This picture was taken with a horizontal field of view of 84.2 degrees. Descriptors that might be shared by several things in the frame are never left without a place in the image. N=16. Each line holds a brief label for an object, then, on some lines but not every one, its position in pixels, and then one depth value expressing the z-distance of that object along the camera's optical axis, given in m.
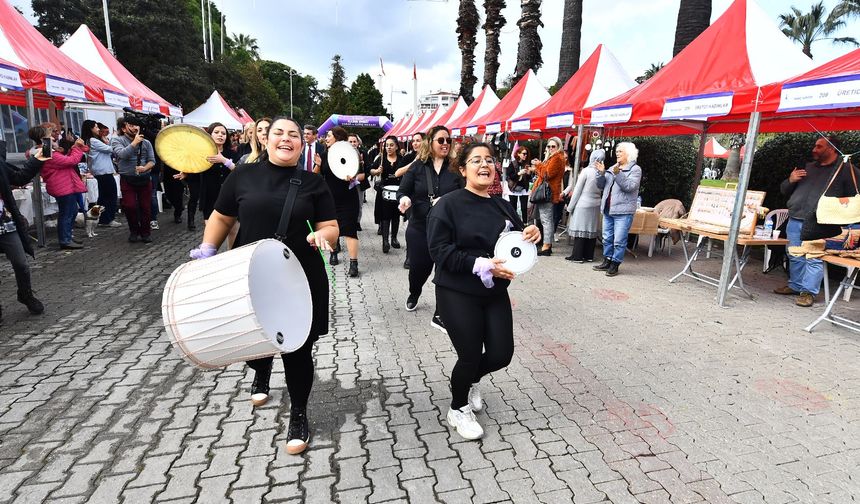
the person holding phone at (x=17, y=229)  4.53
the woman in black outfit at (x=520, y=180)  9.91
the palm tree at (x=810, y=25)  40.22
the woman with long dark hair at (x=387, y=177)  8.19
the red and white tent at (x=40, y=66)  6.59
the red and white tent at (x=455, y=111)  19.99
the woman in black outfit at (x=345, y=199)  6.60
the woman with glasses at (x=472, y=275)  2.78
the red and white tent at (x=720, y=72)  5.37
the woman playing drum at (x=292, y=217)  2.61
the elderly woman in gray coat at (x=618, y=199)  6.82
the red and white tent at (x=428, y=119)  26.48
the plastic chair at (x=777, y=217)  6.93
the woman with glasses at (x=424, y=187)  4.95
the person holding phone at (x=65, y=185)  7.55
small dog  8.73
